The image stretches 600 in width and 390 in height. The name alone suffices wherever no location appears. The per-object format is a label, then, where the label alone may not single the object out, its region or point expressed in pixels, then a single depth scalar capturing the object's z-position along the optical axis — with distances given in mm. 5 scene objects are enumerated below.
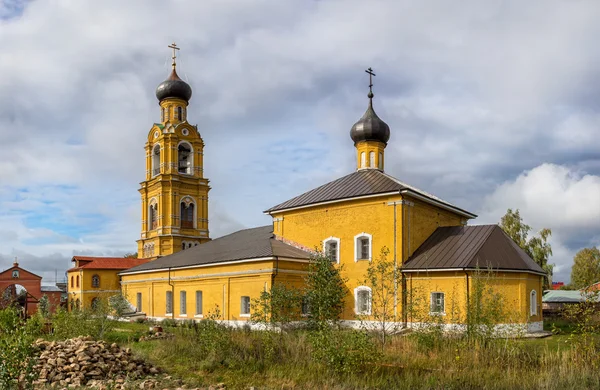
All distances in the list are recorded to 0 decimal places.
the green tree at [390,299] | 22062
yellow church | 21531
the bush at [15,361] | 9234
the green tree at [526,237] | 38281
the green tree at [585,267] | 52531
